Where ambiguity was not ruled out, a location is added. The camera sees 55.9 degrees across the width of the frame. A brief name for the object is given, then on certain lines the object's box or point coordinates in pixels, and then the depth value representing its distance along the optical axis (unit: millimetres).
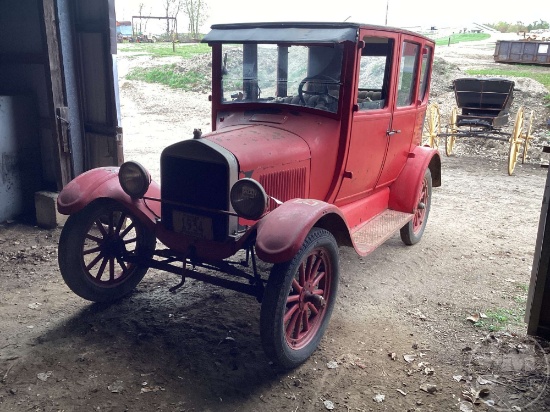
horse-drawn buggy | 9055
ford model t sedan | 3199
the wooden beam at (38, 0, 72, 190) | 5000
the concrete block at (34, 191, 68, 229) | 5410
